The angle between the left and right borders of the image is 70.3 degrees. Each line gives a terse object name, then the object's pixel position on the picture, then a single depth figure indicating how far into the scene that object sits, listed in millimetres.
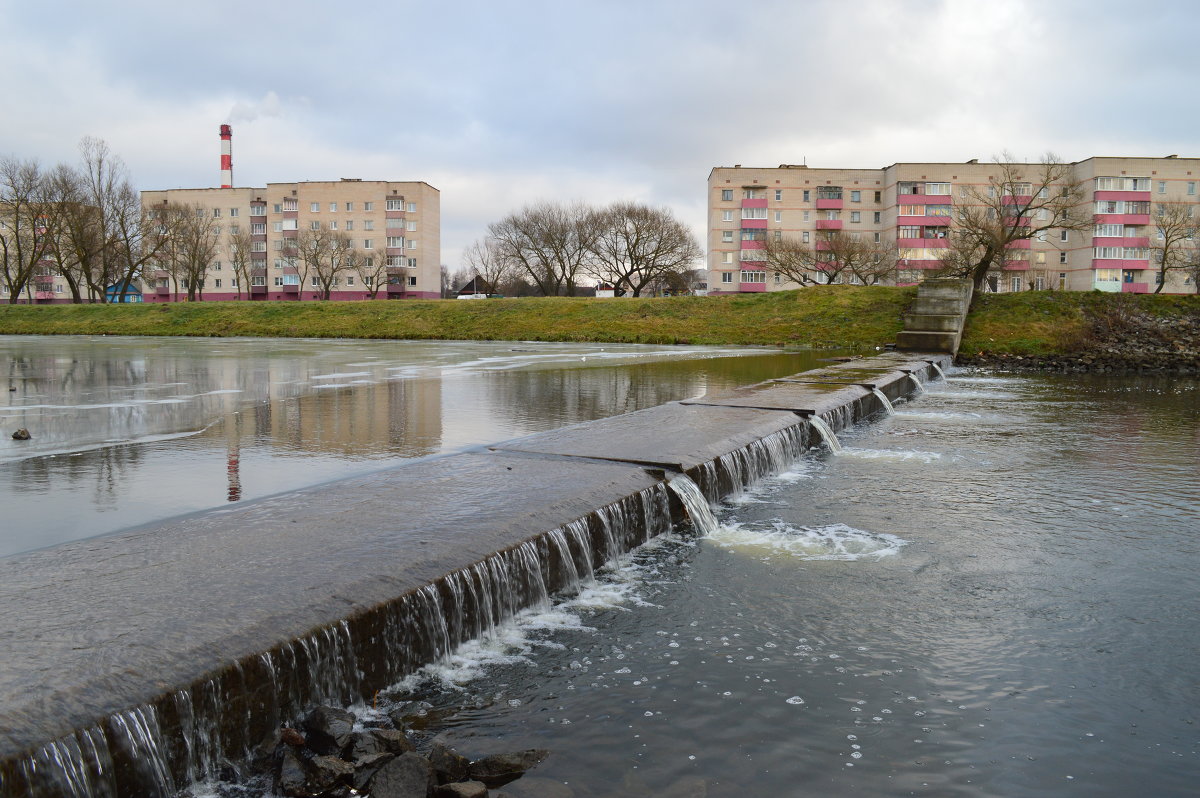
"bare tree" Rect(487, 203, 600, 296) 73994
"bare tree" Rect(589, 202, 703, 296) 70438
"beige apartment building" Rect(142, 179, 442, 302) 93750
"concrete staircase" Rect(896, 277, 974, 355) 24297
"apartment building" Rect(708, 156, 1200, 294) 79688
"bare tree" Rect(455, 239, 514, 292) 91812
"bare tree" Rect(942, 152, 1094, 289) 34094
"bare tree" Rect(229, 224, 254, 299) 86125
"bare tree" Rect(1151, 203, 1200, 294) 61969
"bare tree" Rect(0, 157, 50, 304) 54625
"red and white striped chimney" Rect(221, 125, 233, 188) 99062
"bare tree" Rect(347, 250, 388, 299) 85550
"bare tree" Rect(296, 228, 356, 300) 79750
